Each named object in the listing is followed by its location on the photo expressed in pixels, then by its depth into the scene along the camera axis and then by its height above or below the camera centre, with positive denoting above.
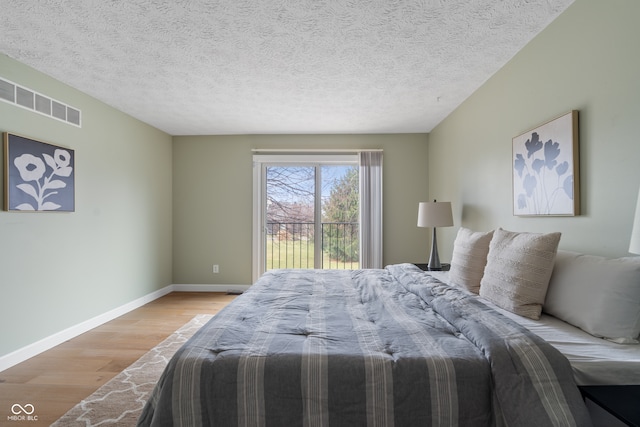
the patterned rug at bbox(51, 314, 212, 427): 1.85 -1.19
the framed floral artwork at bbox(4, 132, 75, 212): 2.49 +0.34
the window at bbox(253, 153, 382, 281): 4.82 +0.02
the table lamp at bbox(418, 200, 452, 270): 3.45 -0.05
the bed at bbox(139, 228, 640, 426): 1.15 -0.56
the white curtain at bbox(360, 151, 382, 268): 4.66 +0.08
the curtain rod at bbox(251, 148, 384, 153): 4.71 +0.96
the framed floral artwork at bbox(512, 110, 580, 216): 1.88 +0.29
